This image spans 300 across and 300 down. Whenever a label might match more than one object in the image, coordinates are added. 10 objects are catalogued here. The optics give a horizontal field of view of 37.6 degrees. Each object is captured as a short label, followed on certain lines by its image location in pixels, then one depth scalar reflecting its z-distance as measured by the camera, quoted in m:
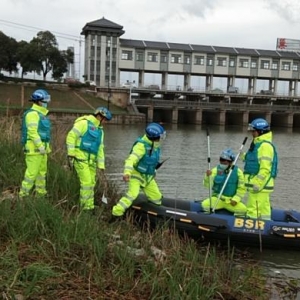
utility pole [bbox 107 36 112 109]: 78.81
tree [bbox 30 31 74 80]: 68.69
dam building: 69.50
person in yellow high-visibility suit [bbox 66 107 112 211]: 7.79
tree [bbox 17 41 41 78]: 67.00
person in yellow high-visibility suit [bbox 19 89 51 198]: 7.77
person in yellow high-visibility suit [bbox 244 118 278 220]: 7.73
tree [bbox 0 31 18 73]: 67.31
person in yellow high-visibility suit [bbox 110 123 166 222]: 7.76
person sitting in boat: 8.46
